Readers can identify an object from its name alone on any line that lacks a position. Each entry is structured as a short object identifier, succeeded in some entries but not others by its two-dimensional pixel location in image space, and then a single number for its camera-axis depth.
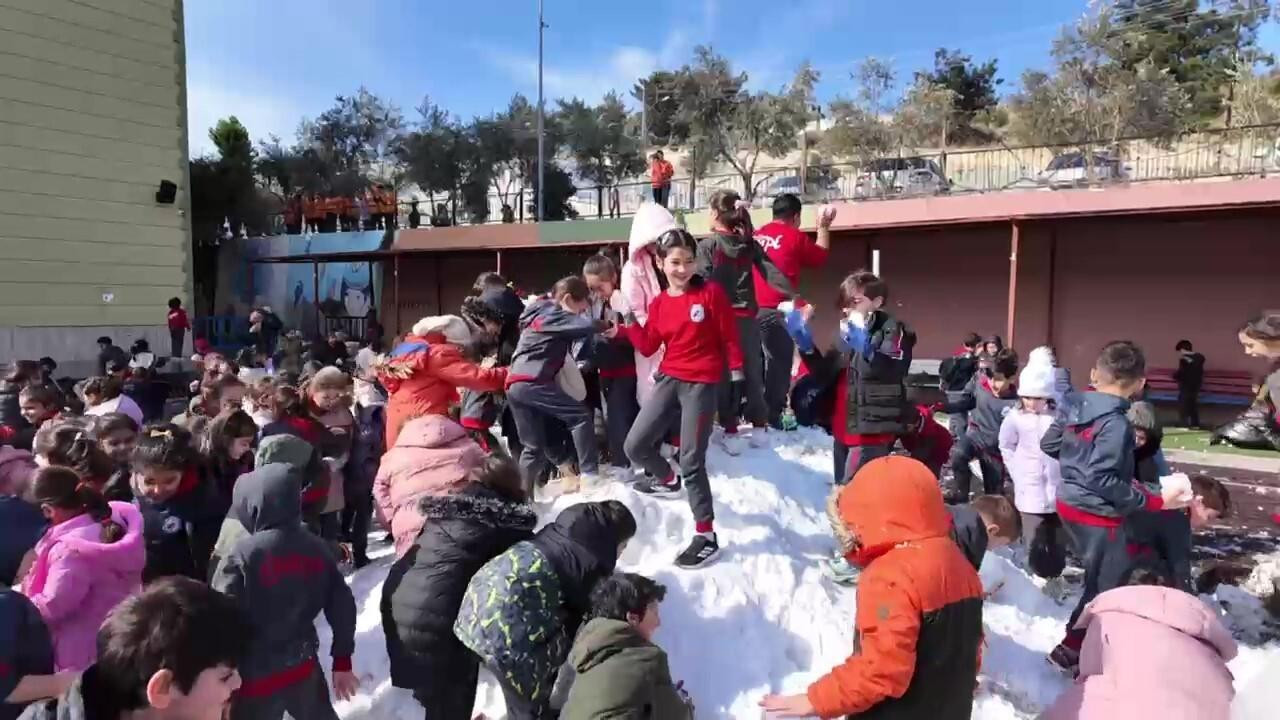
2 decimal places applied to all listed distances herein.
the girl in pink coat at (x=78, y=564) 3.07
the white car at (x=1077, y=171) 16.81
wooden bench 14.21
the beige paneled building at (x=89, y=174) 14.20
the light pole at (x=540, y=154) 25.39
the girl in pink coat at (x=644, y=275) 5.36
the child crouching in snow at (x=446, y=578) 3.09
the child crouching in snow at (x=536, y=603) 2.80
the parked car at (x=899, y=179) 19.42
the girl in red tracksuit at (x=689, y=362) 4.36
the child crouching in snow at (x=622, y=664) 2.43
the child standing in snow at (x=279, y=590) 2.92
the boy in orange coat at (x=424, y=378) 4.62
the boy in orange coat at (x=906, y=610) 2.33
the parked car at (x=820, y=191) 21.66
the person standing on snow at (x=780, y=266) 6.09
